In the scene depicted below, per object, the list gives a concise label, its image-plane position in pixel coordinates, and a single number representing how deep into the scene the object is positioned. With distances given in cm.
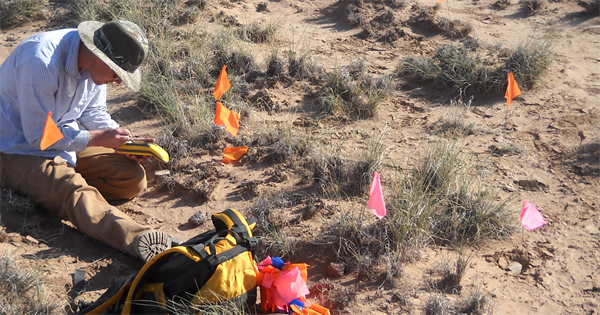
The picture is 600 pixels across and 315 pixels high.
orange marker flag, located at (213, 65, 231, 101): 507
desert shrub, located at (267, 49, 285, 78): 569
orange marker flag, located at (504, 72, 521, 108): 465
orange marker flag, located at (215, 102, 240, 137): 469
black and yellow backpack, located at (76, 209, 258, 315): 285
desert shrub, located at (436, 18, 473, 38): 641
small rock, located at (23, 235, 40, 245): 362
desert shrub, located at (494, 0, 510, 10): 707
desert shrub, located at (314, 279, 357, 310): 325
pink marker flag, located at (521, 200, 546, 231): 355
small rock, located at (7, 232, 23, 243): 358
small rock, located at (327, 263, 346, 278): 346
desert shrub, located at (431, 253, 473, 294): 331
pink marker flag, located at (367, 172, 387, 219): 321
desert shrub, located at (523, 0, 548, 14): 684
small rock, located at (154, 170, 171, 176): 448
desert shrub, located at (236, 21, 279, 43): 637
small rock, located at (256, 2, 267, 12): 709
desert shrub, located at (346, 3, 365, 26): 679
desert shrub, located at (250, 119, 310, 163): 459
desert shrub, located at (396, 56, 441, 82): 566
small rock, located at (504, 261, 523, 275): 348
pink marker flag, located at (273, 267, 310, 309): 288
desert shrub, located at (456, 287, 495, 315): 308
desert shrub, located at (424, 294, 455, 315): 305
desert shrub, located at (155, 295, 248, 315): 281
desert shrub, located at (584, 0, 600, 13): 667
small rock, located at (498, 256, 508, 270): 352
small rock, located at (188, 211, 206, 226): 399
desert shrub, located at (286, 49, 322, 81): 569
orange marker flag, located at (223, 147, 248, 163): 468
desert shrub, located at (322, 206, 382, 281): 346
